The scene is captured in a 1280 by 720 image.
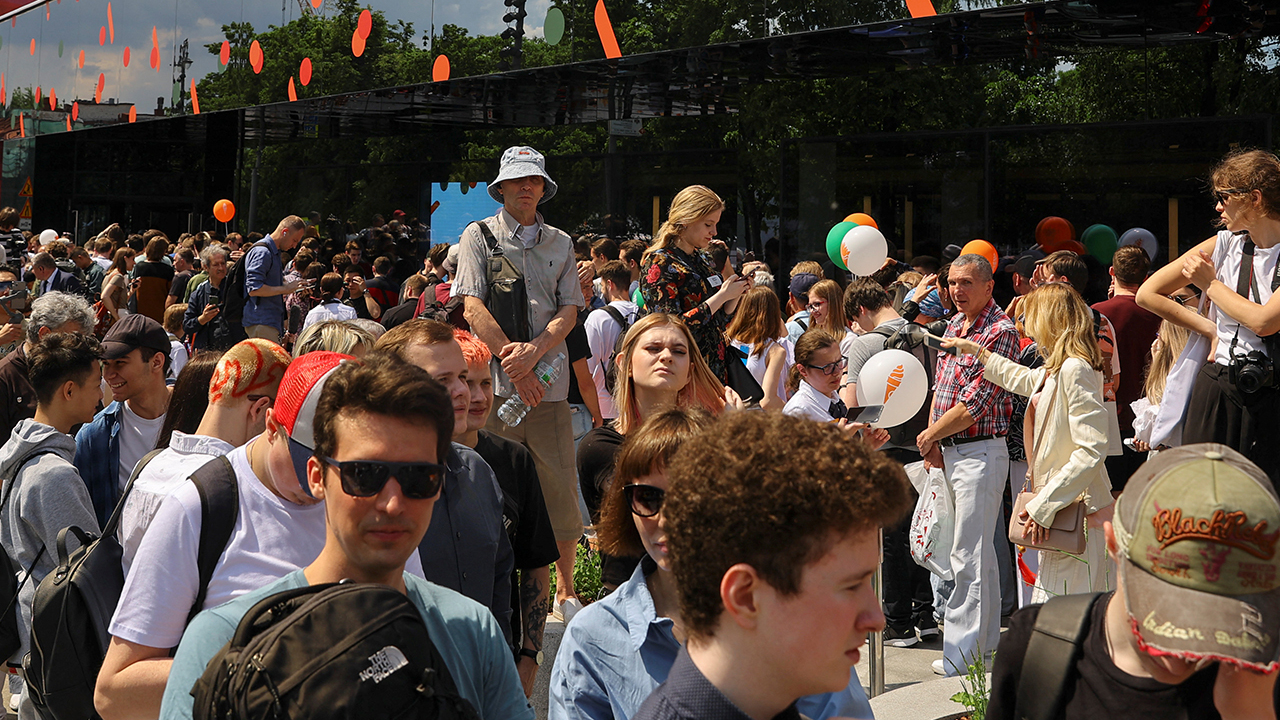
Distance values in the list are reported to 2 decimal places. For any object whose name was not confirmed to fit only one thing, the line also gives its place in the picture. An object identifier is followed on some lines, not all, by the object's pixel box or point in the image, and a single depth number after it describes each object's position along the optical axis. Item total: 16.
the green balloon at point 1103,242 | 11.77
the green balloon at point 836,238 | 11.47
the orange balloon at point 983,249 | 10.76
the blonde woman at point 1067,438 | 5.40
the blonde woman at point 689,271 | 6.41
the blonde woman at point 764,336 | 7.72
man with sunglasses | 2.20
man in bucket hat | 5.99
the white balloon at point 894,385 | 6.02
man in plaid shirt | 6.10
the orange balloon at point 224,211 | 22.75
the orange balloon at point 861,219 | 12.24
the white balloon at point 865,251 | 10.30
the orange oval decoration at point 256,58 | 20.22
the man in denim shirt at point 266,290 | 12.64
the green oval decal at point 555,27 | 14.38
